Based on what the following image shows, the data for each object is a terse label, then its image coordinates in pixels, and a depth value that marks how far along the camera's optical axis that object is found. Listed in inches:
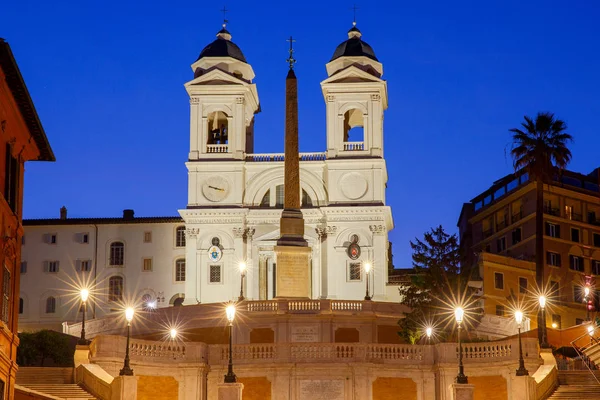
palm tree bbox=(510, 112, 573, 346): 3058.6
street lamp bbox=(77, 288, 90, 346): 1910.7
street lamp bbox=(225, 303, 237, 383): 1803.6
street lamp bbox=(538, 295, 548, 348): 2146.9
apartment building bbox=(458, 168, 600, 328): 3863.2
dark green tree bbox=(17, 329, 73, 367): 2472.9
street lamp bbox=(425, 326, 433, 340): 2339.3
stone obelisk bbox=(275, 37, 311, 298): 3152.1
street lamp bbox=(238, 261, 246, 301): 3492.1
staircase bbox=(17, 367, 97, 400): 1886.1
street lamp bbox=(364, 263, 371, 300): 3408.0
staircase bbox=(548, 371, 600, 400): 1977.1
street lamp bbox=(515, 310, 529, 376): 1959.9
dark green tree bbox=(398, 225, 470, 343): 2723.9
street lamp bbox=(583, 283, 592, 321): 3258.4
